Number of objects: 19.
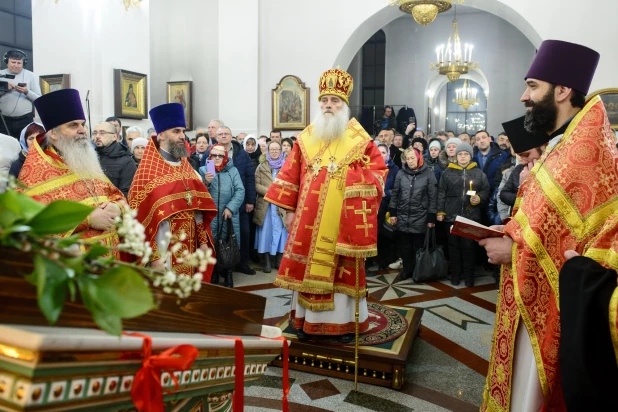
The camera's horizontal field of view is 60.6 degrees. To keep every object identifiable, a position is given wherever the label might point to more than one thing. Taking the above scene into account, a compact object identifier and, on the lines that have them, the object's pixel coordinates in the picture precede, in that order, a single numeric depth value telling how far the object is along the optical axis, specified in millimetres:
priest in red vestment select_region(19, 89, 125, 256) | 2812
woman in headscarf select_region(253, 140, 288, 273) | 7090
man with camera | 6926
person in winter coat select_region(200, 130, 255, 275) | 6691
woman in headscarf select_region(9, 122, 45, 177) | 4789
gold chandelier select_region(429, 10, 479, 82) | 13641
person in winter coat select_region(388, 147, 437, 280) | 6570
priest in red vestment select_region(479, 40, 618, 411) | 1977
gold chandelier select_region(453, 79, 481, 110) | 16609
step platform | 3520
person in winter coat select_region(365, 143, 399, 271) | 7035
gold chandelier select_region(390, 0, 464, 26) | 9438
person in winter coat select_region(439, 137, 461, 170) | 7098
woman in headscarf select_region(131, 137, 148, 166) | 5816
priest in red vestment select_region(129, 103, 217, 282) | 3484
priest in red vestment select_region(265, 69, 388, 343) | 3705
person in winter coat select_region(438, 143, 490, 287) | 6414
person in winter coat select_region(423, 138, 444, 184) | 7803
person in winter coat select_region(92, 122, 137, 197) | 5038
